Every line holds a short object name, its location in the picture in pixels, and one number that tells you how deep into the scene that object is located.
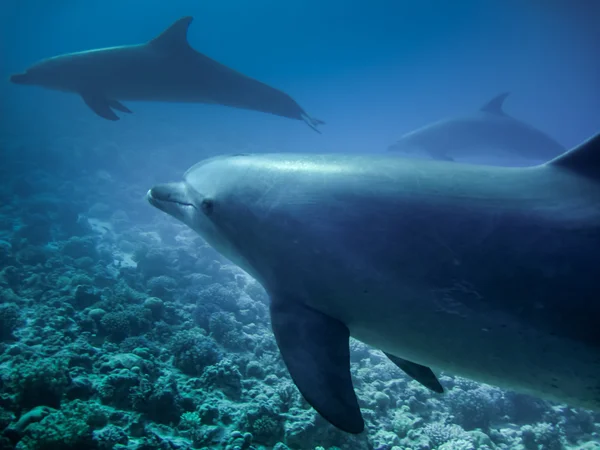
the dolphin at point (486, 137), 15.41
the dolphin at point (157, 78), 9.02
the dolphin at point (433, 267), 1.91
